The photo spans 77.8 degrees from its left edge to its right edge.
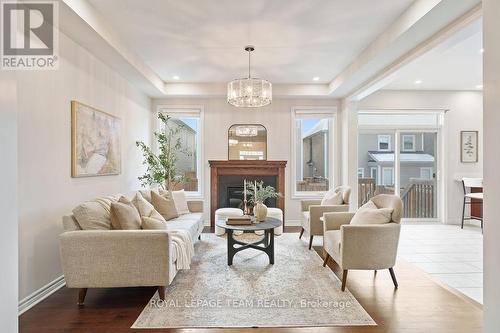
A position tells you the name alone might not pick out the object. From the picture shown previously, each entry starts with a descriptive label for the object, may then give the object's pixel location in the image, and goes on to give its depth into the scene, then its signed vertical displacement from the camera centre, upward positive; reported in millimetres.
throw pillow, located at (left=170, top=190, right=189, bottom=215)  4960 -603
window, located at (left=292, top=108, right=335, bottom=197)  6699 +249
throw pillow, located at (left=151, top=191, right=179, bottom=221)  4547 -604
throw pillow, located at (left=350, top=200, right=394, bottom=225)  3229 -551
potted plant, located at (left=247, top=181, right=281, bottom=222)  4195 -564
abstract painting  3510 +293
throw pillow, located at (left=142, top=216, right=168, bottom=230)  3162 -607
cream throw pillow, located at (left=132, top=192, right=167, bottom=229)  3658 -524
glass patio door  6824 +69
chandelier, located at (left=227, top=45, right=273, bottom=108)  4293 +1026
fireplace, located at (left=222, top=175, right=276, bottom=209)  6531 -493
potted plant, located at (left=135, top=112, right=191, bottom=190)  5699 +73
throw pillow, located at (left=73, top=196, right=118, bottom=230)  2834 -475
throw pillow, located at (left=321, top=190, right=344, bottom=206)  4791 -552
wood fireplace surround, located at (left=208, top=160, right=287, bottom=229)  6441 -132
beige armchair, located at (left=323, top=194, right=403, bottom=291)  3088 -826
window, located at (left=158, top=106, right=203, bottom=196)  6594 +340
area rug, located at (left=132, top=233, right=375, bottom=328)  2520 -1256
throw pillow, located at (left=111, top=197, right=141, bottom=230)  3031 -518
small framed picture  6629 +424
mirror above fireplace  6586 +525
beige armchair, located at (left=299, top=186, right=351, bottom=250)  4598 -736
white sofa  2693 -813
